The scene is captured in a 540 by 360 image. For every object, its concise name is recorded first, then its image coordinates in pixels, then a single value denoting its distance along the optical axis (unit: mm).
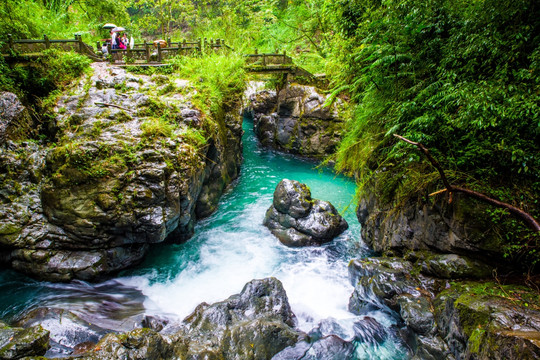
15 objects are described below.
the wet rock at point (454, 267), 4922
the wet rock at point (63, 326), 4899
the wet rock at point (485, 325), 3271
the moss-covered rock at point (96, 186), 6508
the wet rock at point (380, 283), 5586
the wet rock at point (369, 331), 5547
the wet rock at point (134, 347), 3971
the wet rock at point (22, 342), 3699
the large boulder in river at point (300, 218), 9016
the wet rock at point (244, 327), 4699
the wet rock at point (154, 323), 5555
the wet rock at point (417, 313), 4793
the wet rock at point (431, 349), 4402
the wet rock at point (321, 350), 5062
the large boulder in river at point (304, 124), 15992
